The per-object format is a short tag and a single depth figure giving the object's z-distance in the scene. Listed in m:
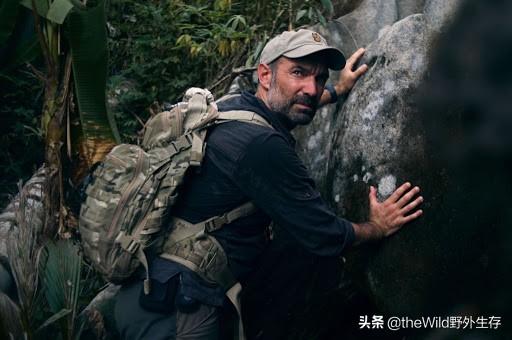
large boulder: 3.64
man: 3.58
